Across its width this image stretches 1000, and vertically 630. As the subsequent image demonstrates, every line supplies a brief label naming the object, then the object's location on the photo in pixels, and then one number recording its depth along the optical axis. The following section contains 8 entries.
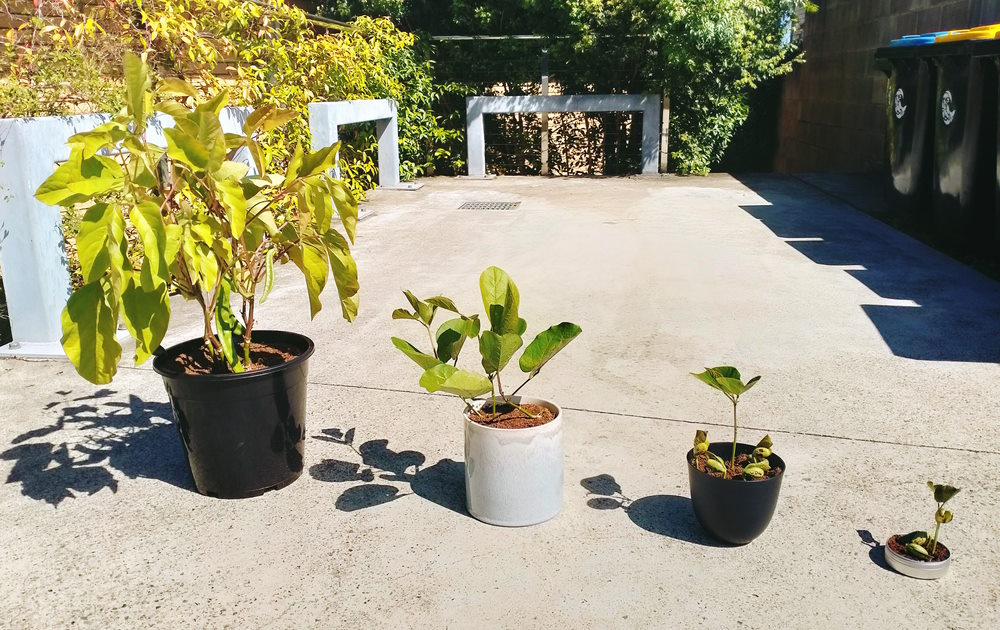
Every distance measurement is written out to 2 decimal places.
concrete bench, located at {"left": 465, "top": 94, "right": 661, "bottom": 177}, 11.51
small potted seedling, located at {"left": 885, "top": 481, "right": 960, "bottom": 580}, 2.46
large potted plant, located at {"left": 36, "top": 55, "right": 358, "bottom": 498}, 2.40
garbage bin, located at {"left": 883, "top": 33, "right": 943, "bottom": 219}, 7.28
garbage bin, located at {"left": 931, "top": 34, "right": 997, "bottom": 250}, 6.25
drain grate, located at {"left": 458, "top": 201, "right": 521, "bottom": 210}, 9.26
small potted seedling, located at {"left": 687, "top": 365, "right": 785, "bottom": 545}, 2.56
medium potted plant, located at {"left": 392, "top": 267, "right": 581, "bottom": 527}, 2.72
